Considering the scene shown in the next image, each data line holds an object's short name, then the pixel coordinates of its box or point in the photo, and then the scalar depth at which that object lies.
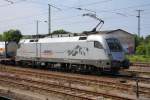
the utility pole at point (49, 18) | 46.25
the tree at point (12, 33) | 90.31
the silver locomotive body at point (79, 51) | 24.89
